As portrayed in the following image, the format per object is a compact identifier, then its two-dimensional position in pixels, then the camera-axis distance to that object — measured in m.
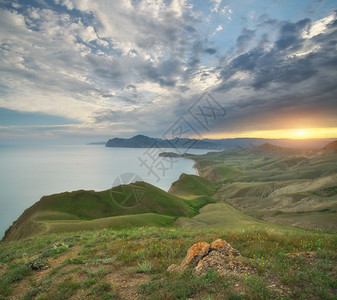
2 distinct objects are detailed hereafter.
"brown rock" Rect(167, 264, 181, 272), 6.85
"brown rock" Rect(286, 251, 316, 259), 7.01
